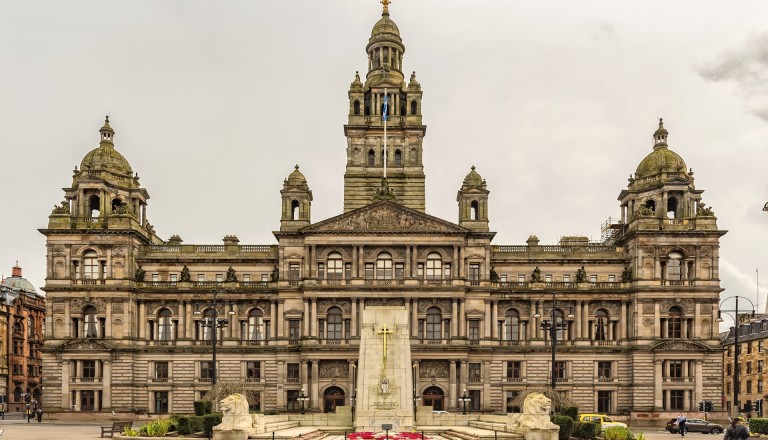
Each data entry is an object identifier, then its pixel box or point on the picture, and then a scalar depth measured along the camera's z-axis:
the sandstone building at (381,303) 84.69
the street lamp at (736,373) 54.36
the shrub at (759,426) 54.91
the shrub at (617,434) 46.88
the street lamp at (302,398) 78.12
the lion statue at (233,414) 45.66
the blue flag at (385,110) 93.94
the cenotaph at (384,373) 52.91
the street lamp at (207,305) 85.18
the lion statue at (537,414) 46.22
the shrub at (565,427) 49.00
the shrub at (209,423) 49.84
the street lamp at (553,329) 59.36
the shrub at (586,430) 49.09
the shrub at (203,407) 59.08
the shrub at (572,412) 53.72
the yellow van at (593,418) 63.56
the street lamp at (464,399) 79.89
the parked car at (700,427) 70.56
